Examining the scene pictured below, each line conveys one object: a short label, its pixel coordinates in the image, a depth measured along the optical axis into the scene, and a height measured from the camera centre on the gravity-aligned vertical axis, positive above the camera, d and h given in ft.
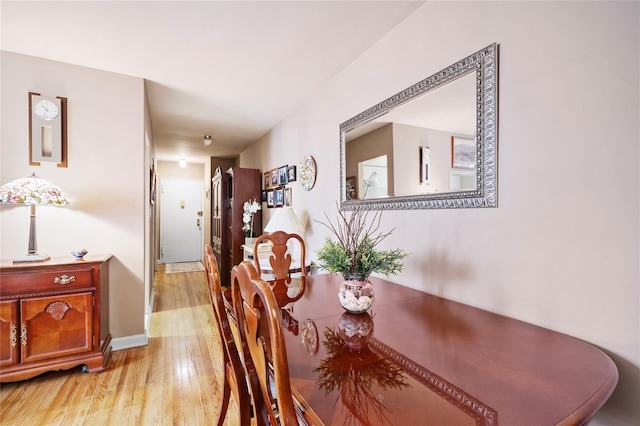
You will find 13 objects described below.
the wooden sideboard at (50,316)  6.37 -2.53
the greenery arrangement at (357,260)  3.95 -0.69
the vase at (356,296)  3.80 -1.16
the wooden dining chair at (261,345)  2.01 -1.18
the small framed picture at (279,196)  12.77 +0.70
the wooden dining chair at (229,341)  3.77 -1.89
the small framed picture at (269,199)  14.08 +0.62
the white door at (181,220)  22.49 -0.74
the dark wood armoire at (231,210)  14.93 +0.06
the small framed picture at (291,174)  11.42 +1.54
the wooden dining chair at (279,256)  6.75 -1.09
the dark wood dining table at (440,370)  1.99 -1.44
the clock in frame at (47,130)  7.45 +2.21
